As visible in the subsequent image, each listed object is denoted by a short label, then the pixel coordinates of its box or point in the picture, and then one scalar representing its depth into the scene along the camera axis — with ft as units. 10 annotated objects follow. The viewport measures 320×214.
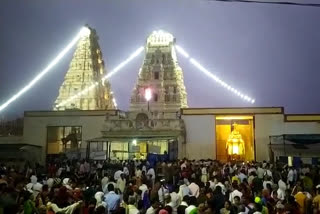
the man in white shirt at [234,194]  35.06
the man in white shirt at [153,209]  28.56
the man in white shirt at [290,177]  54.65
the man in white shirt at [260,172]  58.85
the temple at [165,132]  96.22
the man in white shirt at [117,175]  53.46
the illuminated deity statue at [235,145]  114.21
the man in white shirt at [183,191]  37.99
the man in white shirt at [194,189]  39.97
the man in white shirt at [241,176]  52.34
